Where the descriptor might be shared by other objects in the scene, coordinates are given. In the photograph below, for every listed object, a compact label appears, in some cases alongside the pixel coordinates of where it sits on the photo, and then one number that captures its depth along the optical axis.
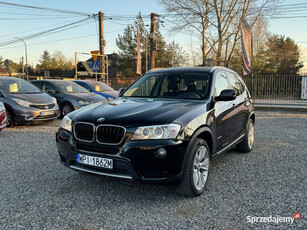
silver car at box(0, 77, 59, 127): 7.93
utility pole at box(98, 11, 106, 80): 22.48
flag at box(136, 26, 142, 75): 20.52
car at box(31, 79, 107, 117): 9.91
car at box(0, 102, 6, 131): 6.64
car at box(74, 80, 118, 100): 11.67
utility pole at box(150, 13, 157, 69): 19.50
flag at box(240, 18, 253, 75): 15.19
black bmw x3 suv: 2.87
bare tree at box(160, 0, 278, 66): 26.97
